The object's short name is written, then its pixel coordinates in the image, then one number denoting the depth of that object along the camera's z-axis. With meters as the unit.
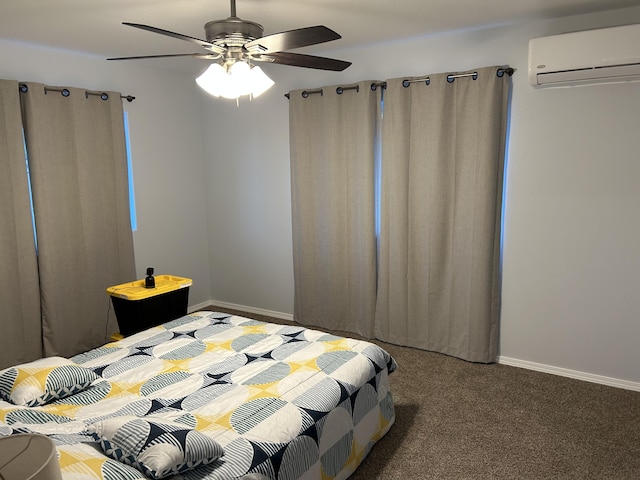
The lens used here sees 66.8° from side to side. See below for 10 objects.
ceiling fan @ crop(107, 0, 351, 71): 1.97
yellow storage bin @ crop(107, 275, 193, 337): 3.57
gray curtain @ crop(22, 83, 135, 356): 3.73
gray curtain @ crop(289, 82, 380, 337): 4.08
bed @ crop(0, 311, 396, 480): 1.71
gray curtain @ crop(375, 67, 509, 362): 3.53
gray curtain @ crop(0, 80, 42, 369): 3.50
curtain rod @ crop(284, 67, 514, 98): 3.41
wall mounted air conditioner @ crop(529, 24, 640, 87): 2.86
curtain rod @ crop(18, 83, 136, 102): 3.58
